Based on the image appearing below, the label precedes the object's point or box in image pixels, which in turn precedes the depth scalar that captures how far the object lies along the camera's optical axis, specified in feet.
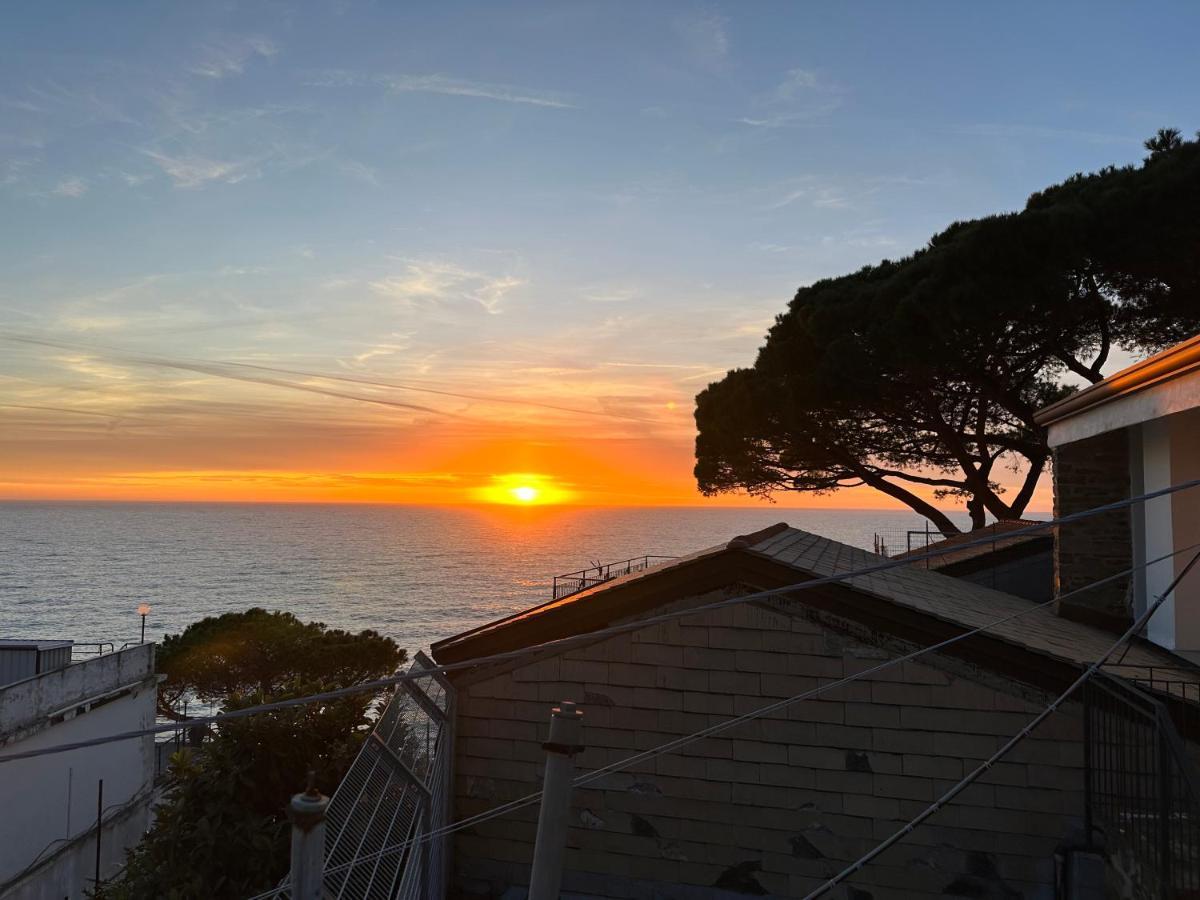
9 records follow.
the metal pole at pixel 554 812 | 10.99
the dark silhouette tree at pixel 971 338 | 74.08
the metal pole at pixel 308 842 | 10.55
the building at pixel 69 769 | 55.72
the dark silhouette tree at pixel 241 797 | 28.37
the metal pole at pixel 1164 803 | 17.46
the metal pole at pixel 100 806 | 59.87
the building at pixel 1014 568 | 59.62
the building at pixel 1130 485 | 32.45
